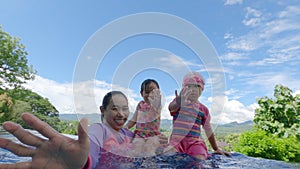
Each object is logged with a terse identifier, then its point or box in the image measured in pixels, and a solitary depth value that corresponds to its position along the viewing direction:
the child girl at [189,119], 1.69
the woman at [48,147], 0.63
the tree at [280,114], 3.24
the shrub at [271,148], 2.69
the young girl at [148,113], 1.71
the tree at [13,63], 9.12
